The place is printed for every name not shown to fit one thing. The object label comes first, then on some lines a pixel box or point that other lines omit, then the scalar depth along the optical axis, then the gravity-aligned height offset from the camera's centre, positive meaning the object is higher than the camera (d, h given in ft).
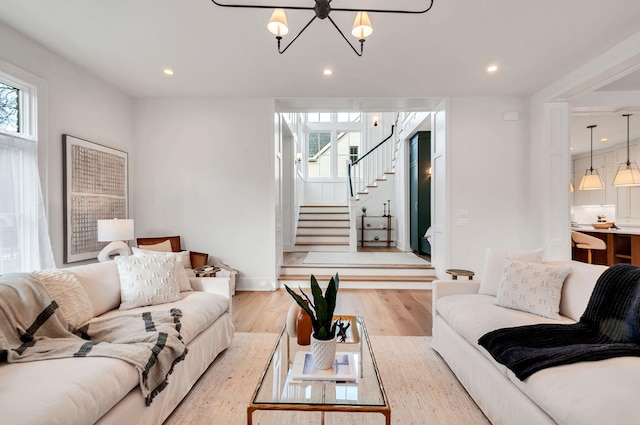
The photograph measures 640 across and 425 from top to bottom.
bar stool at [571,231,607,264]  15.70 -1.71
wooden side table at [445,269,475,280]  11.09 -2.26
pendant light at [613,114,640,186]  17.16 +1.66
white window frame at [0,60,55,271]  9.69 +2.45
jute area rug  5.93 -3.92
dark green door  20.58 +1.39
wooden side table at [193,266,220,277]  13.29 -2.57
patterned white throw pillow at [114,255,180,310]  7.75 -1.78
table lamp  11.13 -0.78
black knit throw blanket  4.89 -2.26
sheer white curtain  8.96 +0.00
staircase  23.40 -1.43
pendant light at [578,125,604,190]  19.13 +1.57
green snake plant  5.18 -1.64
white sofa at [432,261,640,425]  3.86 -2.41
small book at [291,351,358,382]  4.92 -2.60
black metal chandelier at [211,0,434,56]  6.55 +3.88
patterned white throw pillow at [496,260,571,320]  7.05 -1.84
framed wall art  11.12 +0.78
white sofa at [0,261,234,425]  3.82 -2.34
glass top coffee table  4.25 -2.64
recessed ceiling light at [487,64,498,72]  11.71 +5.25
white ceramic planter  5.14 -2.31
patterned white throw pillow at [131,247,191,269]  8.93 -1.20
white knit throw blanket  5.08 -2.24
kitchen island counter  15.17 -2.02
